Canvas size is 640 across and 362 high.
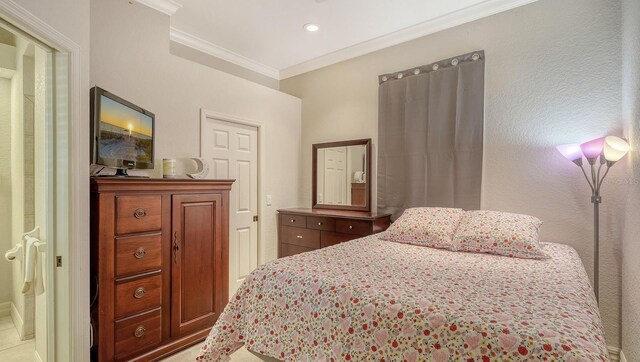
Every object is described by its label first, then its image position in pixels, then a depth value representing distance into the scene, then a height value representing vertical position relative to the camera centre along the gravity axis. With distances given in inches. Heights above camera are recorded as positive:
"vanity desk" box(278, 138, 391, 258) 129.6 -13.8
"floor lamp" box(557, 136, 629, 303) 78.3 +5.9
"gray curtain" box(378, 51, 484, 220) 113.7 +17.8
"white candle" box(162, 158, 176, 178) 103.1 +3.5
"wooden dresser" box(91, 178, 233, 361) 76.4 -24.5
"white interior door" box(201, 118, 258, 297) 131.5 +1.1
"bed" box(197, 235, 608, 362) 41.4 -20.7
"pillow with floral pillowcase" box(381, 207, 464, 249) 95.6 -15.8
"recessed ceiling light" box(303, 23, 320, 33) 125.0 +62.6
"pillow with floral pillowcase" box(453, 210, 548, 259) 81.3 -15.7
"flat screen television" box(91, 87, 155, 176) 78.7 +13.1
